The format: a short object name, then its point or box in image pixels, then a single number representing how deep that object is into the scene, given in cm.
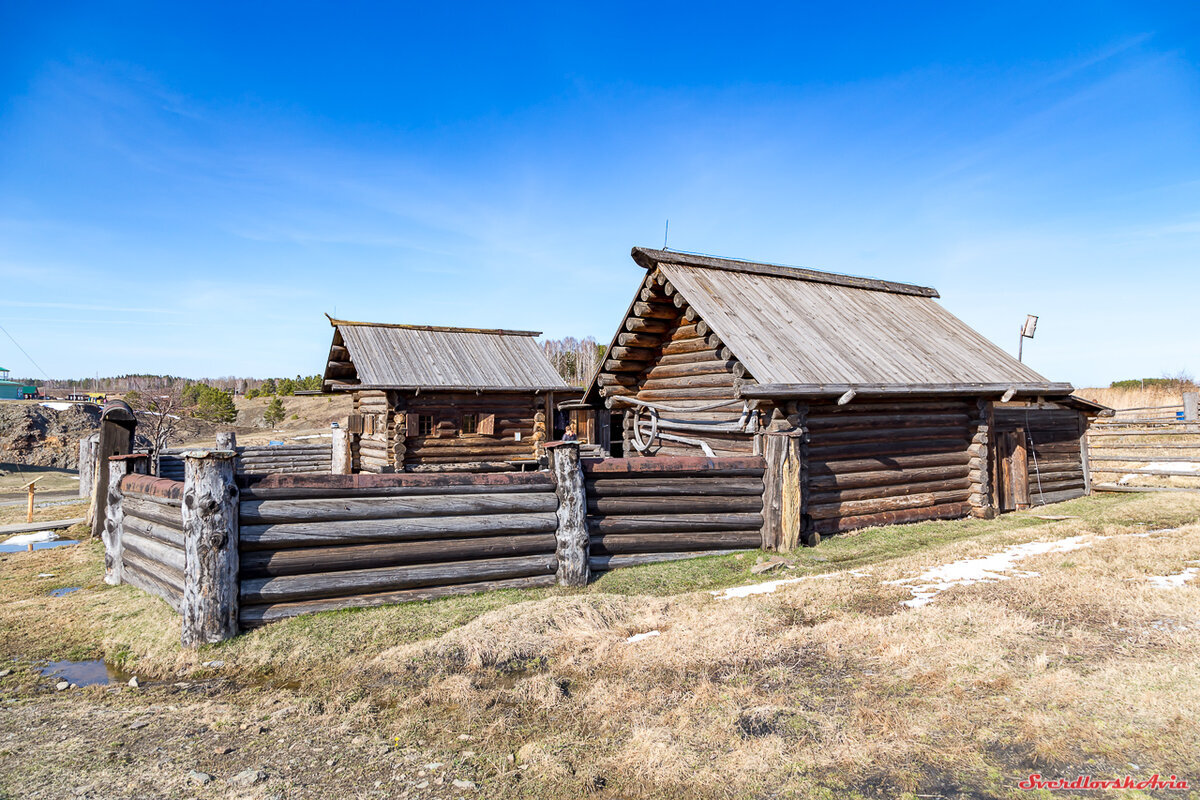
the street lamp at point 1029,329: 1721
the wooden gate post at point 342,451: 2233
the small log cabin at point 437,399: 2080
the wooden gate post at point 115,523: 867
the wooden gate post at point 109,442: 1128
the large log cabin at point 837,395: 1098
